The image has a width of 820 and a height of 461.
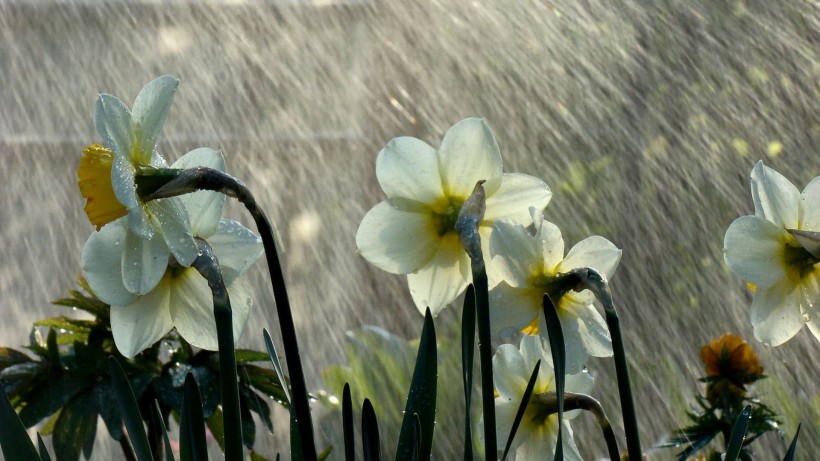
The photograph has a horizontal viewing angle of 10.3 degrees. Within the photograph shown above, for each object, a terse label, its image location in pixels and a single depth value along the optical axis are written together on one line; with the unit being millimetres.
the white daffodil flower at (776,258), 1976
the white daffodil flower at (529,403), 2019
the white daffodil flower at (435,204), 1973
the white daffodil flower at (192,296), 1944
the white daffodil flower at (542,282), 1951
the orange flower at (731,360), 2696
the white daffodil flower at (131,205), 1905
